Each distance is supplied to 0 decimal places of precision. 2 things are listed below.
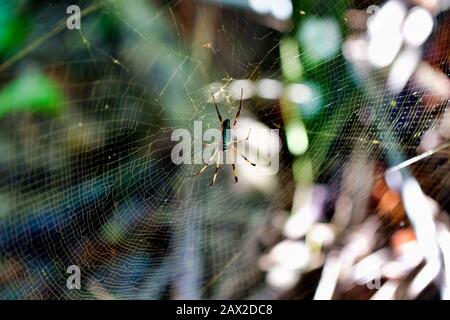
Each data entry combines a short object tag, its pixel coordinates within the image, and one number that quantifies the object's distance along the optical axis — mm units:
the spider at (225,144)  1032
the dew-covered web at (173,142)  967
